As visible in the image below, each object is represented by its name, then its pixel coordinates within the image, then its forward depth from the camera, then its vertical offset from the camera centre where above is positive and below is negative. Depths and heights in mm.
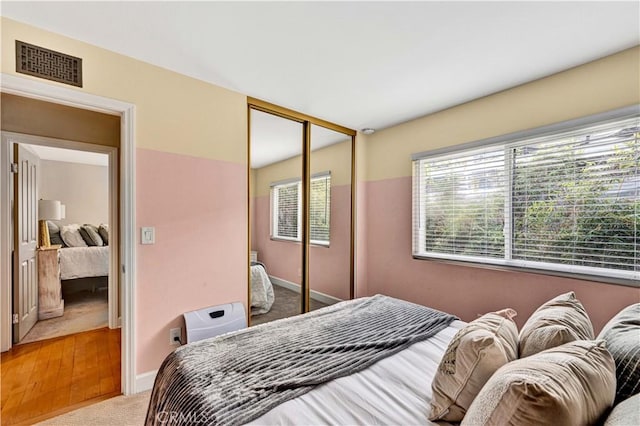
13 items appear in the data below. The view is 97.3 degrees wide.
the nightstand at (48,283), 3438 -898
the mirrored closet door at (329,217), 3312 -72
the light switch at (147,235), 2072 -176
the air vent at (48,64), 1683 +915
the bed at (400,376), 728 -680
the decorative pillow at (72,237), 4816 -449
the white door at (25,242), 2760 -324
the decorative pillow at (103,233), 5114 -405
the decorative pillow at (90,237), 4953 -455
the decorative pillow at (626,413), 639 -481
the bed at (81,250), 4395 -628
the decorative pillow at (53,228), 4891 -297
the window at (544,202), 1942 +81
